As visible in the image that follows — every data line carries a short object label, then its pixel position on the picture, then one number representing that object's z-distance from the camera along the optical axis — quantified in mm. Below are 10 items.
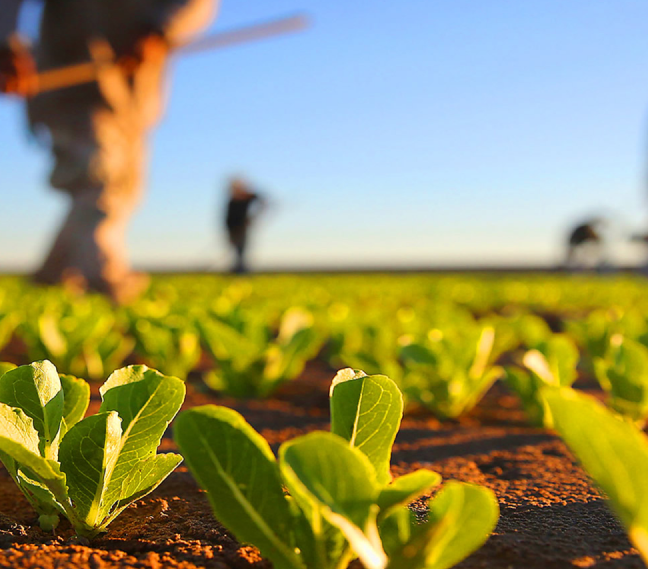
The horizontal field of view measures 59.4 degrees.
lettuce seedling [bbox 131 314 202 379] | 2545
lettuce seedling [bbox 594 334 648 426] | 1769
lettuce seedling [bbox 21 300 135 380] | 2504
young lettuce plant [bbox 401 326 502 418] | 2074
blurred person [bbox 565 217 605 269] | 25516
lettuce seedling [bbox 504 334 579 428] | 2014
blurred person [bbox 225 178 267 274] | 18125
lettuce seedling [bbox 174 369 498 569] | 697
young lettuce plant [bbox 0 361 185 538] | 945
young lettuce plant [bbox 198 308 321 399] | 2297
